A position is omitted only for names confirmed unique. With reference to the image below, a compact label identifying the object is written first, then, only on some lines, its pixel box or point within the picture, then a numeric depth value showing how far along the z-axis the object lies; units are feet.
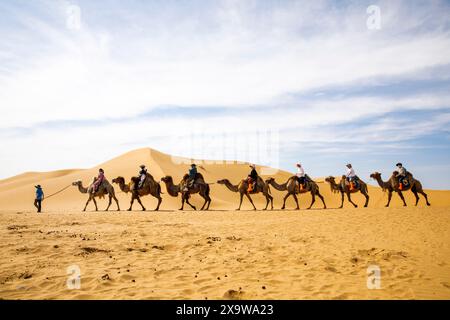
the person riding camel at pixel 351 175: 81.92
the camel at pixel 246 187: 80.81
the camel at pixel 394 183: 78.59
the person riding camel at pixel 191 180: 80.74
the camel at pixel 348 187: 82.64
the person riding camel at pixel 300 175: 80.43
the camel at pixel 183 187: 80.94
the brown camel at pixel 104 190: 81.58
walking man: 78.06
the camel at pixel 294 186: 81.71
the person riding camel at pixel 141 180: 79.43
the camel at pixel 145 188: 80.07
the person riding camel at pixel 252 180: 80.12
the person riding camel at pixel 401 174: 77.92
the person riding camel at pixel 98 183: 81.18
